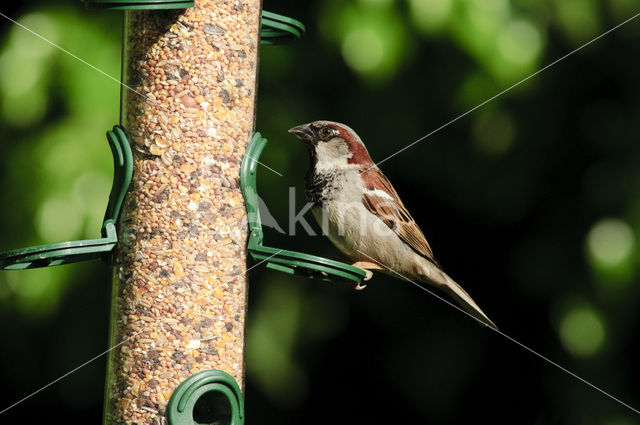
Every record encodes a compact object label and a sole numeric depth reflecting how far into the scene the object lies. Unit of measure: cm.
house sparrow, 573
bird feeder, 557
